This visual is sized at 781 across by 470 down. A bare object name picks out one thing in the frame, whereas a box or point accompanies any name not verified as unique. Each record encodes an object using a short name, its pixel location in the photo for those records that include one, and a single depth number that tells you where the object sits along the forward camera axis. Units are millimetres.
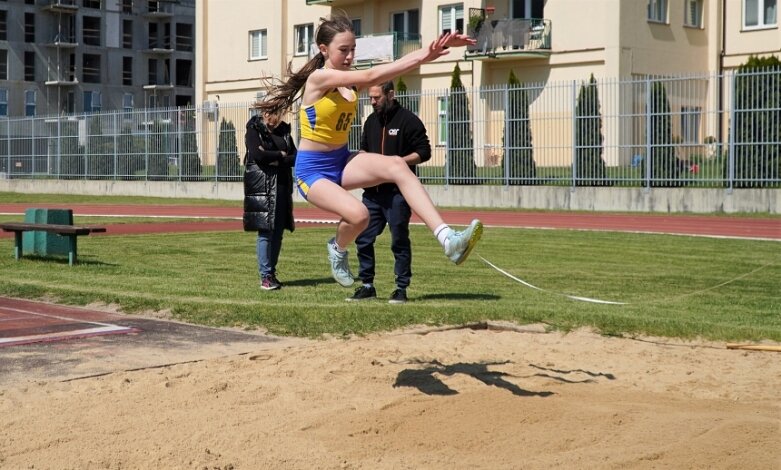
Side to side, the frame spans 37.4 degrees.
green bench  13778
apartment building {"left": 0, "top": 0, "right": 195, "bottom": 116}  80188
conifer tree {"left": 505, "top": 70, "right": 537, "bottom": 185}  27594
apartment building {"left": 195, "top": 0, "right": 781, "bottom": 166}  40156
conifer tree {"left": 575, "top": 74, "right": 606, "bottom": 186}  26281
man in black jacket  10930
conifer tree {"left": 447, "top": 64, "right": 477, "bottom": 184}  28656
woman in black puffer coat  11844
